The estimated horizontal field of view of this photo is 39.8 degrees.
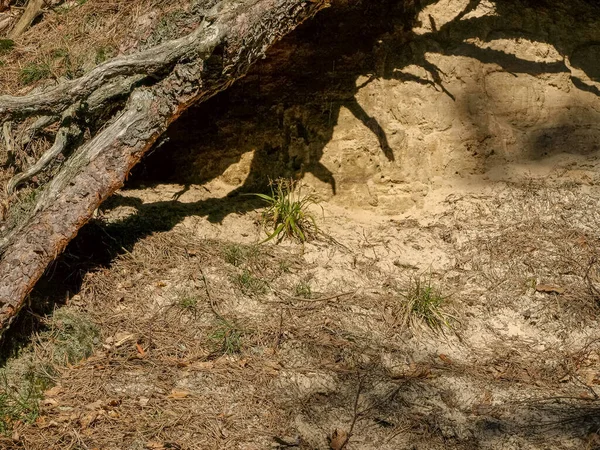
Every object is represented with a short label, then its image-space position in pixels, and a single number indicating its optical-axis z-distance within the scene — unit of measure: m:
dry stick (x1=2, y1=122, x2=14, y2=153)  5.83
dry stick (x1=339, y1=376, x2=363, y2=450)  4.55
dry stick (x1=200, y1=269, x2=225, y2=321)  5.41
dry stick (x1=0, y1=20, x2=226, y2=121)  5.35
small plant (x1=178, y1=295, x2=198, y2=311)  5.43
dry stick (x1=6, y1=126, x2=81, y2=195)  5.63
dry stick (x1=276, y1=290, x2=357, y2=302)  5.68
